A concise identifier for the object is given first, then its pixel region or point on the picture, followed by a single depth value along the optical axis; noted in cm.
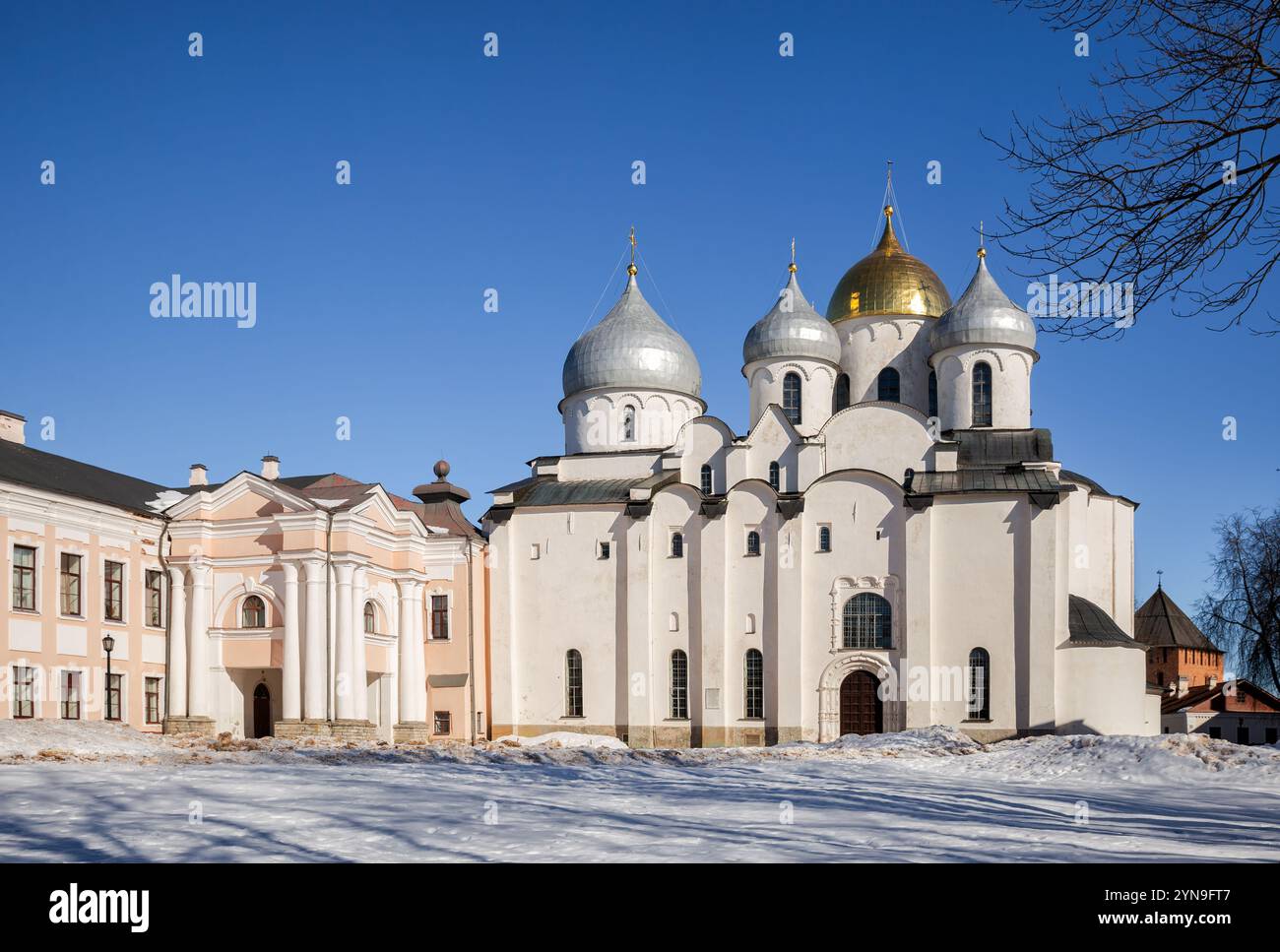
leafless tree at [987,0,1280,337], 809
